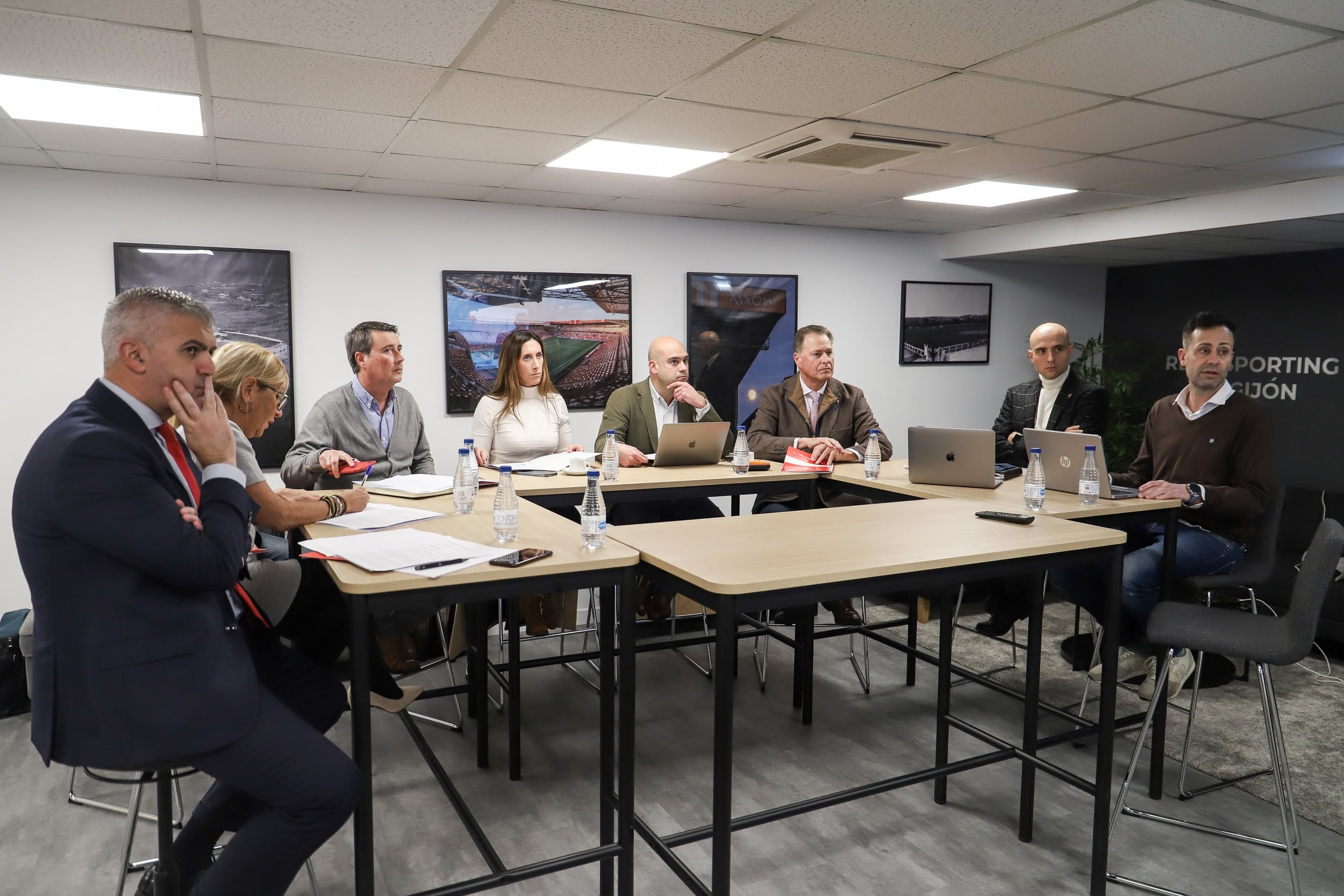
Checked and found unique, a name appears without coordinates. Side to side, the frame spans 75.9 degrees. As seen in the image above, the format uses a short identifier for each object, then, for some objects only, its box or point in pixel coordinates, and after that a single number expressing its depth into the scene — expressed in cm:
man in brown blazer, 428
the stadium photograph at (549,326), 518
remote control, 250
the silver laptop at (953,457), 331
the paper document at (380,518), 235
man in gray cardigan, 331
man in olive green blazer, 412
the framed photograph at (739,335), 587
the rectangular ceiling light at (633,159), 383
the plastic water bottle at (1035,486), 284
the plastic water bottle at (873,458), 364
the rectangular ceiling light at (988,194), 469
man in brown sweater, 315
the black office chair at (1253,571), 275
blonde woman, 225
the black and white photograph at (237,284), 441
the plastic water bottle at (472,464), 272
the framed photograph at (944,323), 660
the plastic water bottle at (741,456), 360
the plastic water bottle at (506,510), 216
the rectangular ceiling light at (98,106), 291
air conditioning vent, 344
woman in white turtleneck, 424
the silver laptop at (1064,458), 307
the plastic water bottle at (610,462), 336
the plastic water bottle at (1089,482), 296
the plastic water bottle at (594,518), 204
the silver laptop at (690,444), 371
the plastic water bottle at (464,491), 262
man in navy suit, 145
